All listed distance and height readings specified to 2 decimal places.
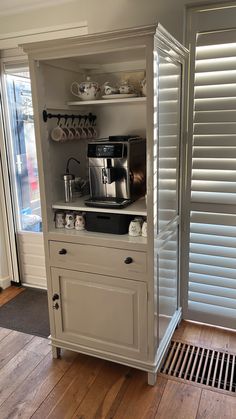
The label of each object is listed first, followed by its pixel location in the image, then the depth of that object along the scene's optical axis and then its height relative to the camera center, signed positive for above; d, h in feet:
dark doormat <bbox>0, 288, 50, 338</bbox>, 7.92 -4.43
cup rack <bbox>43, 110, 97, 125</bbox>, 5.93 +0.36
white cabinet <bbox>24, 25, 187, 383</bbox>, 5.31 -1.54
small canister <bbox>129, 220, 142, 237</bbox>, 5.76 -1.61
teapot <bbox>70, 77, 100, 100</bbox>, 6.20 +0.82
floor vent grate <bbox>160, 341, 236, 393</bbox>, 6.20 -4.51
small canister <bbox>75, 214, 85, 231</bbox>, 6.25 -1.62
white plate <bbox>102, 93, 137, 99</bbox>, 5.92 +0.67
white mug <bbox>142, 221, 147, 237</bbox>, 5.69 -1.62
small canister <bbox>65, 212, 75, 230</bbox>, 6.33 -1.60
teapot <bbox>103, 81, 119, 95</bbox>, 6.07 +0.78
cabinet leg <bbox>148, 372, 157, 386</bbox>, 6.07 -4.39
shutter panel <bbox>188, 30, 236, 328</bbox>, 6.32 -1.06
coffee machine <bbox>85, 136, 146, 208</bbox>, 5.88 -0.66
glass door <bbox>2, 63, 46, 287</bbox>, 8.84 -0.99
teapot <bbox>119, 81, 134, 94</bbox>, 5.99 +0.79
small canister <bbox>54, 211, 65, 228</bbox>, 6.42 -1.59
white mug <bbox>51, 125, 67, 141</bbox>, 6.18 +0.03
